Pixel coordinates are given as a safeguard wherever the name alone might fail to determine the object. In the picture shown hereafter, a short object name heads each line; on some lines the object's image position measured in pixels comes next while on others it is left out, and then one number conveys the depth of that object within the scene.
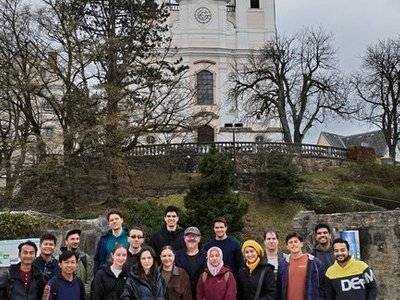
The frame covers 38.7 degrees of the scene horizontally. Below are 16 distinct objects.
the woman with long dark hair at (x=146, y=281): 6.15
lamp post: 25.53
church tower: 42.53
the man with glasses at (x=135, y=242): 6.88
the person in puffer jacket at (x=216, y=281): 6.52
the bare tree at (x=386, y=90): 37.75
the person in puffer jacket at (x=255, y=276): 6.67
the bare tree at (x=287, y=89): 36.09
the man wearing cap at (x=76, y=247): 7.24
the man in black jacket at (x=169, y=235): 7.50
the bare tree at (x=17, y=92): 19.95
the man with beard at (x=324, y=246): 7.53
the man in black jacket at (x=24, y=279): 6.30
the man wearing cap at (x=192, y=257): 6.91
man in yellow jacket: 6.46
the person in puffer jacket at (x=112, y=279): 6.38
